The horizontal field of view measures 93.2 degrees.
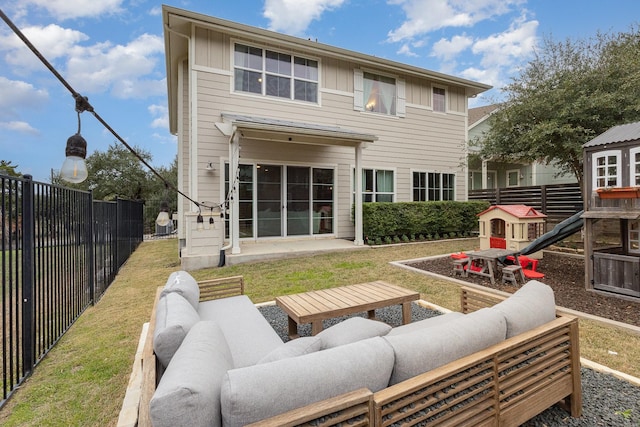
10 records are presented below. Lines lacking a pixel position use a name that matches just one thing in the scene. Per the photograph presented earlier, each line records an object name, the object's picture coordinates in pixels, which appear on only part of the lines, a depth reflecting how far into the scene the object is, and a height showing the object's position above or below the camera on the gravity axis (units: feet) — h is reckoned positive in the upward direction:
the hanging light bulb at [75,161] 5.95 +1.03
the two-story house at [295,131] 27.27 +8.19
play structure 15.25 +0.55
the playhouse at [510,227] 25.00 -1.48
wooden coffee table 9.80 -3.25
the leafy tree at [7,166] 58.75 +9.69
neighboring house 56.90 +7.03
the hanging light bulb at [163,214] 12.30 -0.11
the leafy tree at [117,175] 68.28 +8.57
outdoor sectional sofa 3.84 -2.58
